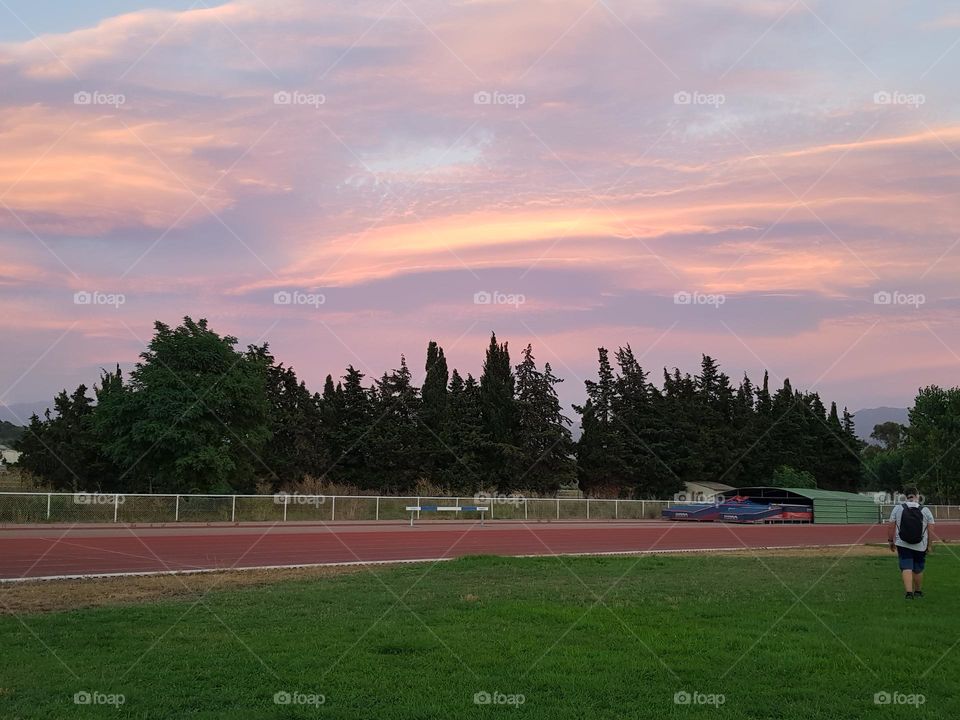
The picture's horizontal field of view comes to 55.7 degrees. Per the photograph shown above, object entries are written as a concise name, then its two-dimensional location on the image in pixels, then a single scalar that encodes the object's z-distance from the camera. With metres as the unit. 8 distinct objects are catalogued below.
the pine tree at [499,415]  71.38
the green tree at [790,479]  81.06
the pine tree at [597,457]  76.62
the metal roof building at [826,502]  54.03
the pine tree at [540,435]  71.69
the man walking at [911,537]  13.32
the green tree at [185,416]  42.16
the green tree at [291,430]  66.19
